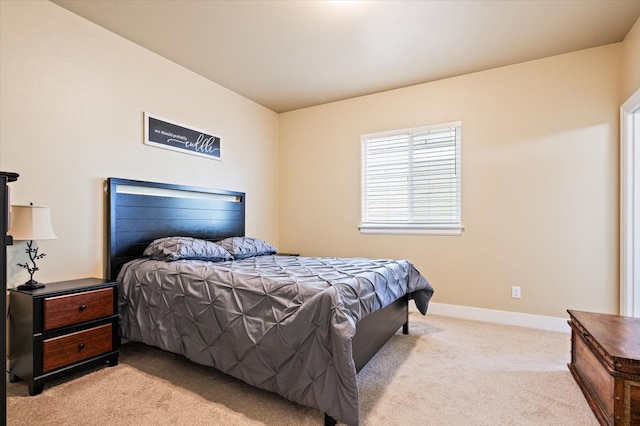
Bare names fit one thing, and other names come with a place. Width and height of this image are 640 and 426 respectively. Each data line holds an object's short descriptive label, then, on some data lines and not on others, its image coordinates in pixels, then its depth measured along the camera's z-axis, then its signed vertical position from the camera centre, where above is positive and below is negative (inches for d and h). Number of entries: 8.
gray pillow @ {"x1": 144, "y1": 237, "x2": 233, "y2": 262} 110.7 -12.6
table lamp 84.9 -3.2
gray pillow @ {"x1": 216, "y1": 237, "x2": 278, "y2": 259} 135.6 -14.2
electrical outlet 136.6 -31.6
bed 68.9 -22.2
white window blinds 150.6 +15.4
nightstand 82.4 -30.6
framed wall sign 127.3 +30.8
